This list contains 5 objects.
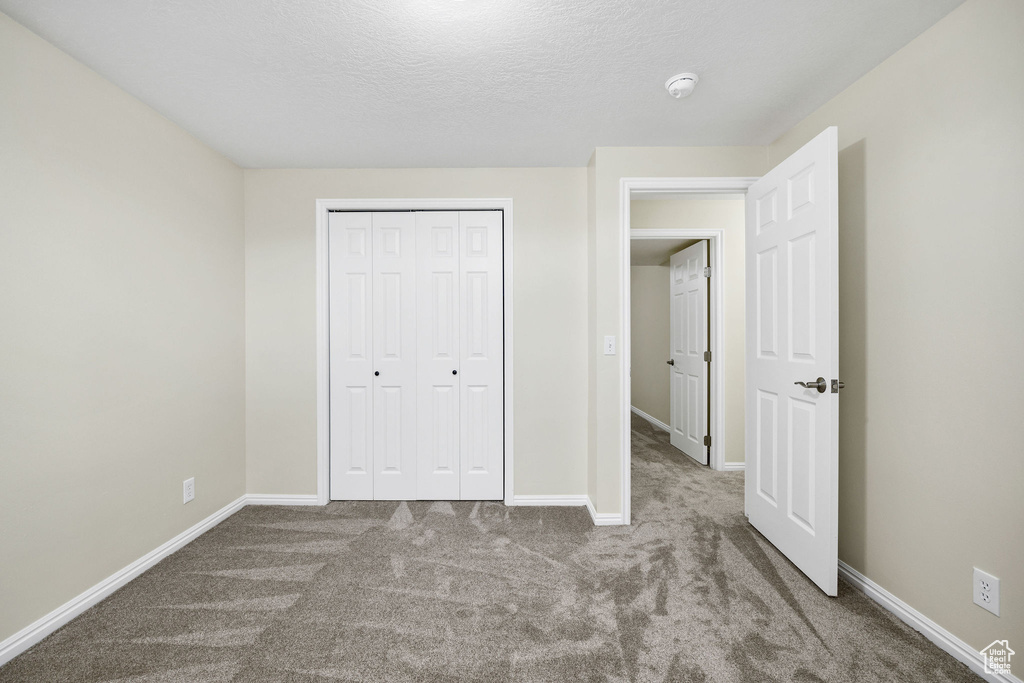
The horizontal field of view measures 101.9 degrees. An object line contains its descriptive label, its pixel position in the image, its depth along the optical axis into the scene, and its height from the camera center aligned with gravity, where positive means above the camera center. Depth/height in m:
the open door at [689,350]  3.85 -0.08
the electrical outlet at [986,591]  1.39 -0.85
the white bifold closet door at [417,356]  2.97 -0.10
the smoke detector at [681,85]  1.86 +1.16
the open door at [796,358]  1.81 -0.08
